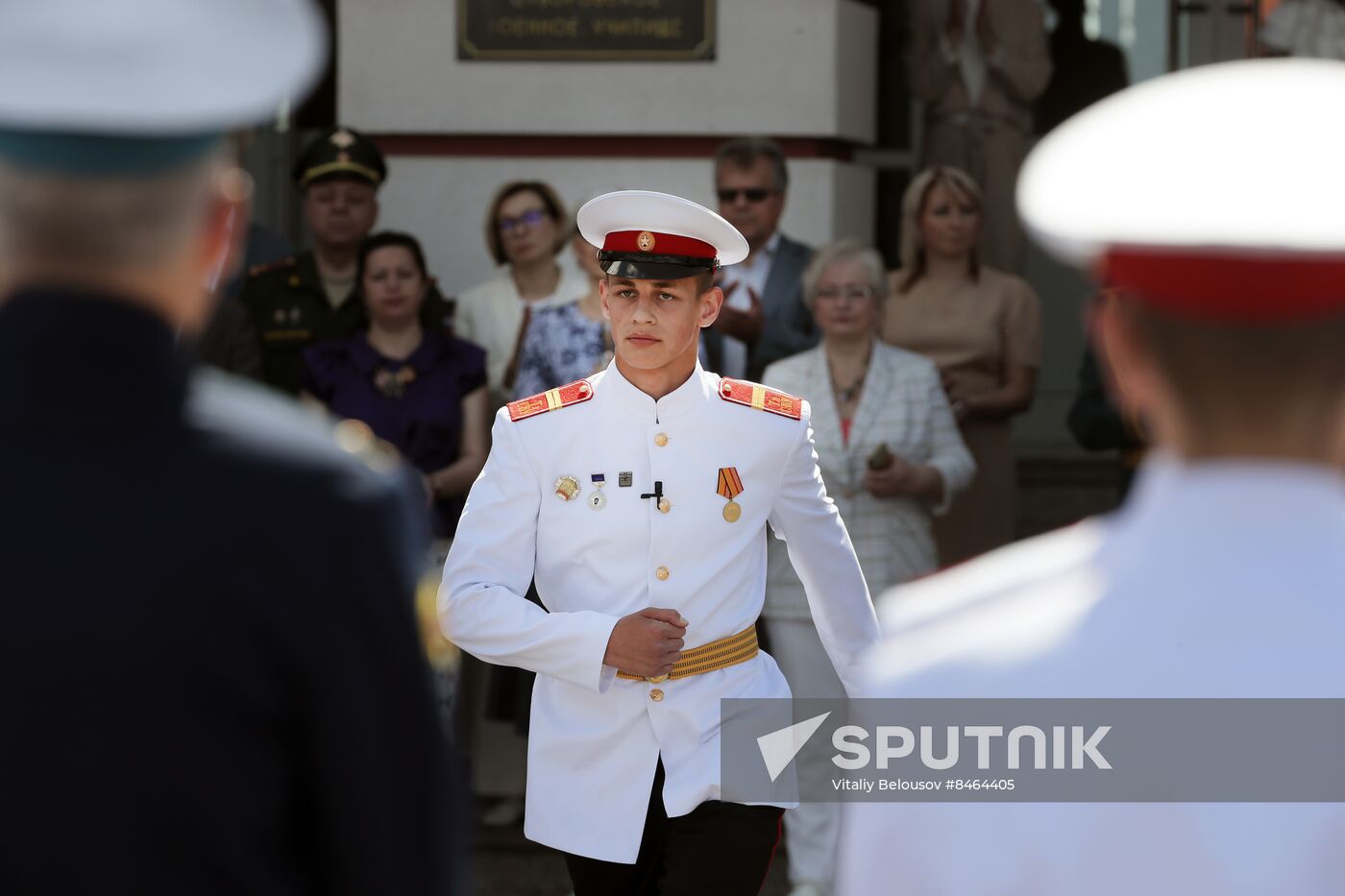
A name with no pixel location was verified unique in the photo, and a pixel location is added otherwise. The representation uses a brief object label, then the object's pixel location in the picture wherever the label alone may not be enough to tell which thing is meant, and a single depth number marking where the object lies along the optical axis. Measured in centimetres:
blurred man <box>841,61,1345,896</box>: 339
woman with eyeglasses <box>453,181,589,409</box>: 1416
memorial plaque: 1719
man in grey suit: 1380
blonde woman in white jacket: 1303
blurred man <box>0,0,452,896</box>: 343
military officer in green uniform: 1398
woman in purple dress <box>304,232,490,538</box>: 1330
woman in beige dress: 1437
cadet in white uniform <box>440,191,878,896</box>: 899
